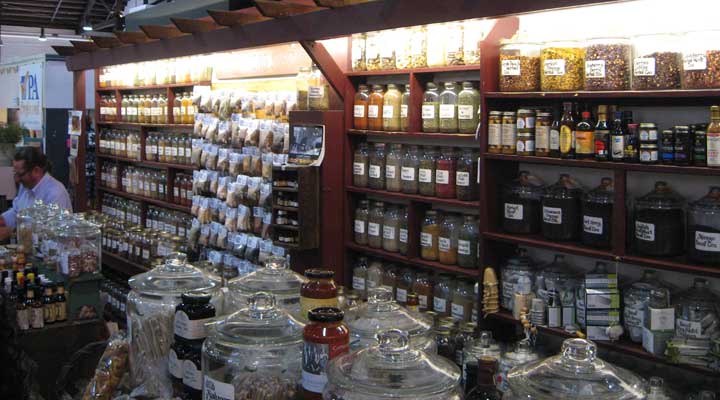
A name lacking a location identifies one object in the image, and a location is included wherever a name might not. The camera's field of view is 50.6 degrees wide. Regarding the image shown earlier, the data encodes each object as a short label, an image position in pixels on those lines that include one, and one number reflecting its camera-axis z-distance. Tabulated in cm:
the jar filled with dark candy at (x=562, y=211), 371
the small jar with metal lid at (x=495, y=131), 393
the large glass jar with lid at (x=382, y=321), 187
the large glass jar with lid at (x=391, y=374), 144
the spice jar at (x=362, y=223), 495
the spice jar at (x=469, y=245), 425
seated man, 573
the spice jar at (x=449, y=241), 437
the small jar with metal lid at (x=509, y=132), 388
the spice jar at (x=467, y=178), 425
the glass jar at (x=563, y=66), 362
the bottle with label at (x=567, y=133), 361
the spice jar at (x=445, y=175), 436
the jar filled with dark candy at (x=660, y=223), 333
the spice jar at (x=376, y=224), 485
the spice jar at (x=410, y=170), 457
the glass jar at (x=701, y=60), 312
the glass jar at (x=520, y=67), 380
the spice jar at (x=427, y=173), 447
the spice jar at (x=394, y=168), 469
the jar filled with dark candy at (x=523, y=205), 393
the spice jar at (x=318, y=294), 199
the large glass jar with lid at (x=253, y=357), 171
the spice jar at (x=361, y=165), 493
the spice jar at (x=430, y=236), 448
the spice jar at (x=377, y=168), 481
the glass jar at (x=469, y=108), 421
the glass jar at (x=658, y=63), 327
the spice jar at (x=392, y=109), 465
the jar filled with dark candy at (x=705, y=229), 318
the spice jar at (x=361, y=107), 488
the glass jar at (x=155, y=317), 215
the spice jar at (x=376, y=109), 477
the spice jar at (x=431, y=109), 439
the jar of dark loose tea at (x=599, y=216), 355
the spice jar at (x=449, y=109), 430
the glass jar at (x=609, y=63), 343
